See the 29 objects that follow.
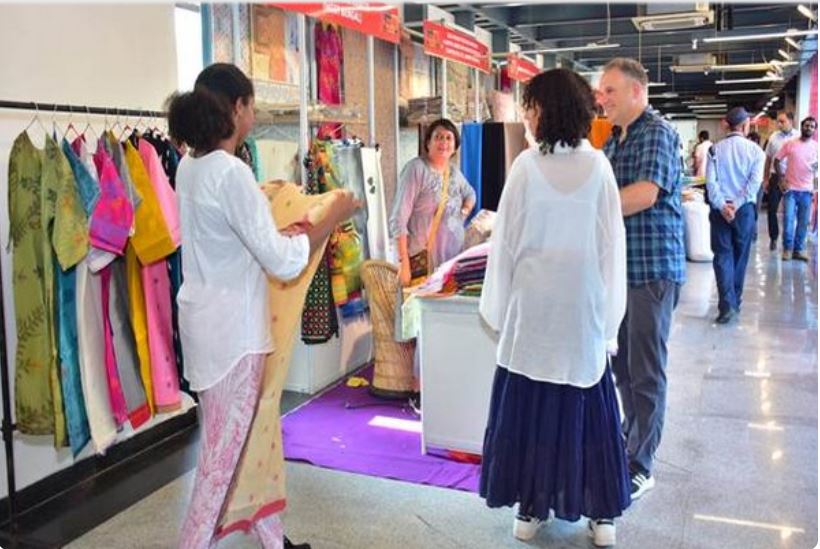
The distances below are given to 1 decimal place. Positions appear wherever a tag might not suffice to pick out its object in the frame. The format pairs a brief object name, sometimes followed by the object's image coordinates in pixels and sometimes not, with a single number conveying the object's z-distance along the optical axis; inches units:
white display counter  125.6
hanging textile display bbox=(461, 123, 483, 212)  191.9
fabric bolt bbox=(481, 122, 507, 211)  189.5
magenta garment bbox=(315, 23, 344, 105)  193.2
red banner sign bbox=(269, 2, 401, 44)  165.0
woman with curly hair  91.4
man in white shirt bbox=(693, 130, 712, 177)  456.1
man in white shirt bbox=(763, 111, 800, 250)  386.3
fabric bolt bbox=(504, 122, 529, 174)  188.5
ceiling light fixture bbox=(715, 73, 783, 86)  716.1
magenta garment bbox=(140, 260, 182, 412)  117.9
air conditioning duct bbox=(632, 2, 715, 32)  306.7
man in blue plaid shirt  105.6
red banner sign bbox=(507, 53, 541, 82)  359.3
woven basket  166.2
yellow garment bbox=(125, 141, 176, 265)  114.0
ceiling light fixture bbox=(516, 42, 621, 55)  423.5
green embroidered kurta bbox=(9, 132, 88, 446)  105.4
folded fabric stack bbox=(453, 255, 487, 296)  127.3
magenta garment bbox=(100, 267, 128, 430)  114.8
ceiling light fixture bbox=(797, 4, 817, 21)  354.0
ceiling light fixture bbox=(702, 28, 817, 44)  401.5
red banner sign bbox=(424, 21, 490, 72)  238.8
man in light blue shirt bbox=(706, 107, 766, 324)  233.8
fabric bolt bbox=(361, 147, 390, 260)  183.9
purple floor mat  128.0
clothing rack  107.7
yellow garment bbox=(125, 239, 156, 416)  117.0
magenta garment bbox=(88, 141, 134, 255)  108.8
